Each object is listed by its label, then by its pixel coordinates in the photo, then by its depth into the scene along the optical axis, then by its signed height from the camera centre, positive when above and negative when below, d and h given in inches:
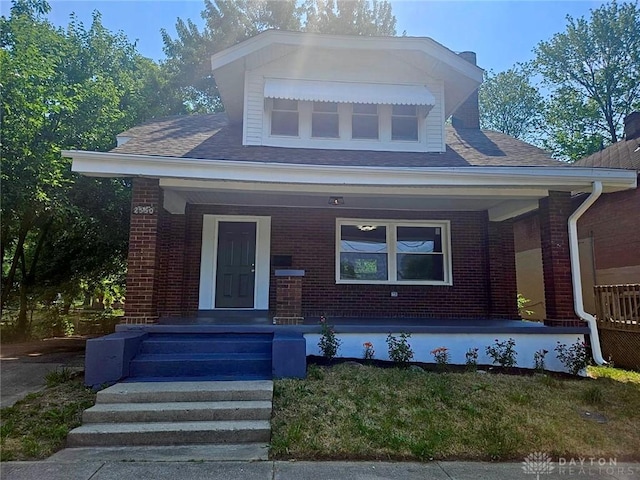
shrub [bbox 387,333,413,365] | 238.7 -31.6
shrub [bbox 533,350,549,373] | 251.1 -37.6
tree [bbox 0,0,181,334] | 340.8 +135.8
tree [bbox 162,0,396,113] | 812.0 +551.0
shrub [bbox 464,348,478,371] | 249.1 -37.2
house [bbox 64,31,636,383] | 253.6 +69.6
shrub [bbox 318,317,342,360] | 235.3 -27.4
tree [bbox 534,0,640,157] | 805.9 +476.0
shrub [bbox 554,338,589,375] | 240.1 -35.3
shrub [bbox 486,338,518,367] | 245.7 -34.0
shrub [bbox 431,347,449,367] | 243.0 -35.6
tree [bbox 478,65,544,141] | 1061.8 +506.4
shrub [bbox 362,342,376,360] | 247.4 -33.4
